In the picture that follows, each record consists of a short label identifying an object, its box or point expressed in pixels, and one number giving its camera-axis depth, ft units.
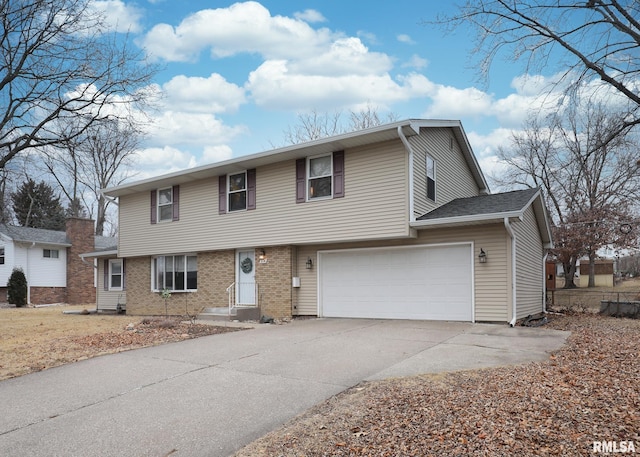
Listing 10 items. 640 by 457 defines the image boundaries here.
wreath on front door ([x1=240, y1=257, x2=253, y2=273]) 49.55
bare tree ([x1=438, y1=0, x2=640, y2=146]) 26.14
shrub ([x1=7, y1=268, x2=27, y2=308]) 81.76
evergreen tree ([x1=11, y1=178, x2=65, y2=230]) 126.21
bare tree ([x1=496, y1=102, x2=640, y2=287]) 75.05
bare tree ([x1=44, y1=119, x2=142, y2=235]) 108.83
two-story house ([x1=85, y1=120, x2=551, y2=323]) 37.76
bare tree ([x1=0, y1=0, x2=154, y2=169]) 35.65
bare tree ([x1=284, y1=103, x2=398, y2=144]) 91.04
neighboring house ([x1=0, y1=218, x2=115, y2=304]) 85.87
